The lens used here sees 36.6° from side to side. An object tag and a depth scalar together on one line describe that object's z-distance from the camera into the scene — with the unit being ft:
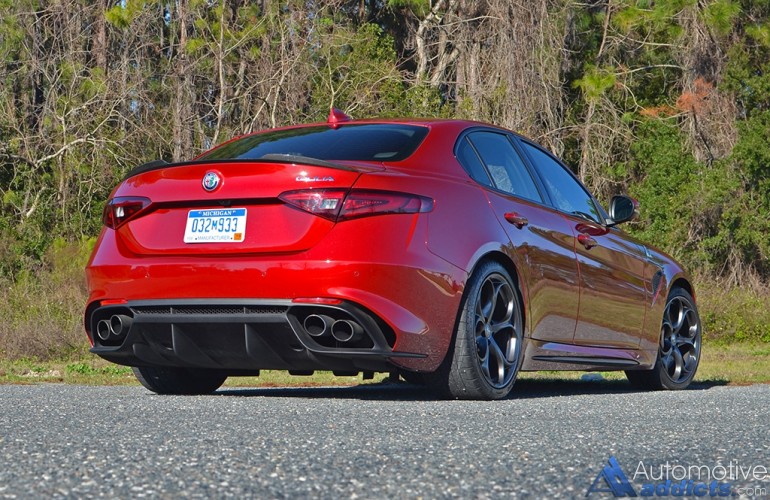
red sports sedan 18.19
